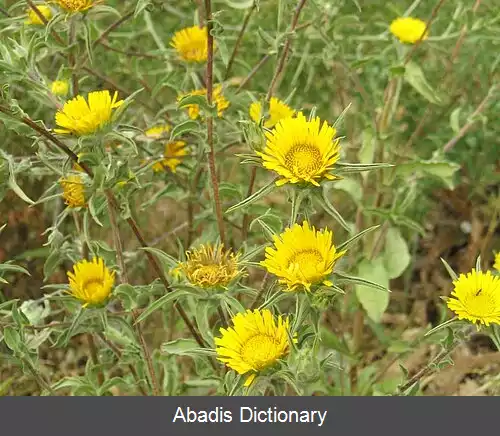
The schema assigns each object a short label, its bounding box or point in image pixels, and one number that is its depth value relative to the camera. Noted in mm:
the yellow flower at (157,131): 1080
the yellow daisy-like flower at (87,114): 952
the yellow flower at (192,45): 1059
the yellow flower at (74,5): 994
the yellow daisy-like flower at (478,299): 940
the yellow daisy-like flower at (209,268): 958
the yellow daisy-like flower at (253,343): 930
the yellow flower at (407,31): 1121
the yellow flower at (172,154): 1073
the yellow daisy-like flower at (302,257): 918
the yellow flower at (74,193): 996
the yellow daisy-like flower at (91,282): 1000
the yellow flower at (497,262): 970
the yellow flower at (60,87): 1010
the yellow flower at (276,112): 1027
